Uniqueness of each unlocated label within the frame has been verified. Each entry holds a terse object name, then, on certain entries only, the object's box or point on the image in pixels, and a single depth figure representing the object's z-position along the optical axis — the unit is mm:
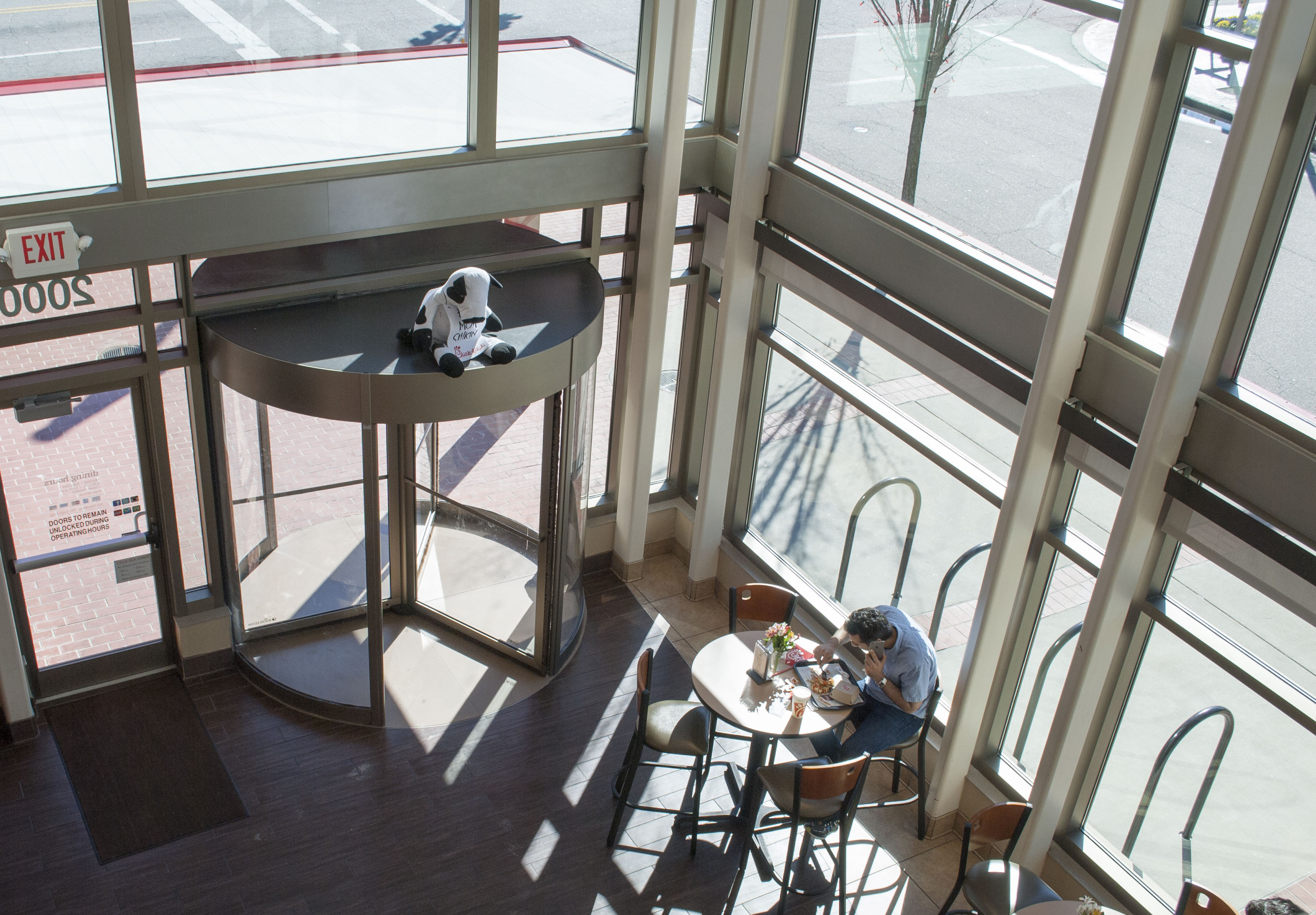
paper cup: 6348
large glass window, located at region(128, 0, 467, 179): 6363
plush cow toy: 6418
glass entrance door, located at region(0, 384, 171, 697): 6840
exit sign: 6012
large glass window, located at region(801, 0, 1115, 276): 5855
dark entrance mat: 6688
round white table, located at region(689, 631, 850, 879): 6309
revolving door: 6590
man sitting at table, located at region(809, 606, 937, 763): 6559
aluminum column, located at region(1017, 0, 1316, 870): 4574
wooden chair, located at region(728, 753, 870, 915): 5977
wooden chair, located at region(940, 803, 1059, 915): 5797
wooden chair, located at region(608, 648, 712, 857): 6616
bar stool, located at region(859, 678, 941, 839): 6754
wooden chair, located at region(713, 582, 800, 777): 7422
